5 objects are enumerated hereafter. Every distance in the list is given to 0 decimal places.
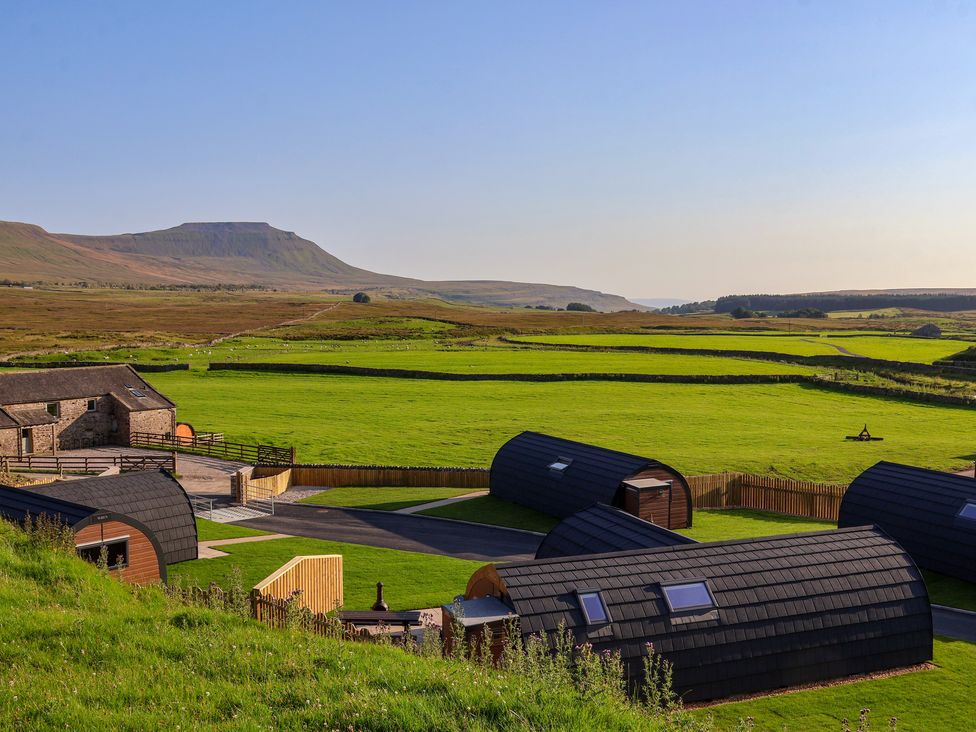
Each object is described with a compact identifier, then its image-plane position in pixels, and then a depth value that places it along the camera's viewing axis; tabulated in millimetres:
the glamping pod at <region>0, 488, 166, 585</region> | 23359
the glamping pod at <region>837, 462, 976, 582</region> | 27047
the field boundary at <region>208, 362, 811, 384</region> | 82812
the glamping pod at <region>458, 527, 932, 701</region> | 17766
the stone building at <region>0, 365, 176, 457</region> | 50469
